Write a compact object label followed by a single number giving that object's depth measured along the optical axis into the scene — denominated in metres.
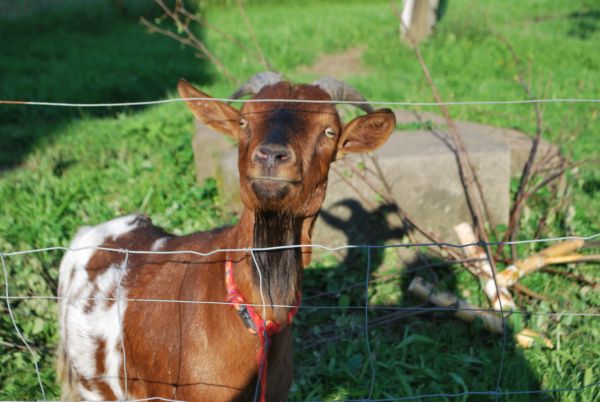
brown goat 2.61
